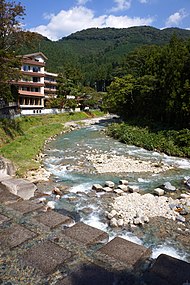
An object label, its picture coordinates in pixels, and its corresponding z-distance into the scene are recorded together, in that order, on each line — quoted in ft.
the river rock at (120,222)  24.54
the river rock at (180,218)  25.93
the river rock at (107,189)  33.86
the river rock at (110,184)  35.37
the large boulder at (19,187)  26.71
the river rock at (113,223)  24.45
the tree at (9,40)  58.44
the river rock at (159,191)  32.63
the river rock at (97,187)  34.06
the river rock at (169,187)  34.74
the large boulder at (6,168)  33.06
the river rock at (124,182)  36.60
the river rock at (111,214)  25.91
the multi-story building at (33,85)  123.59
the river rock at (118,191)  33.09
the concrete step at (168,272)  13.35
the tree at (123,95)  103.65
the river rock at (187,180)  37.29
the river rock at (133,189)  33.71
